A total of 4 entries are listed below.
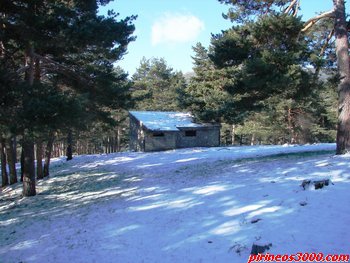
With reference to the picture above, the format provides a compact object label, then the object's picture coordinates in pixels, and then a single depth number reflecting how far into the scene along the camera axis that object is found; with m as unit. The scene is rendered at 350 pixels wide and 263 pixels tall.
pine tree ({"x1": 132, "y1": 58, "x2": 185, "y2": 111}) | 52.38
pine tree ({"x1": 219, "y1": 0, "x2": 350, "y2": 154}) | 12.59
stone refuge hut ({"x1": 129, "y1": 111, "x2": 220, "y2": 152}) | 31.73
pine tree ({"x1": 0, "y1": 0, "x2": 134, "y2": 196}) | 10.64
